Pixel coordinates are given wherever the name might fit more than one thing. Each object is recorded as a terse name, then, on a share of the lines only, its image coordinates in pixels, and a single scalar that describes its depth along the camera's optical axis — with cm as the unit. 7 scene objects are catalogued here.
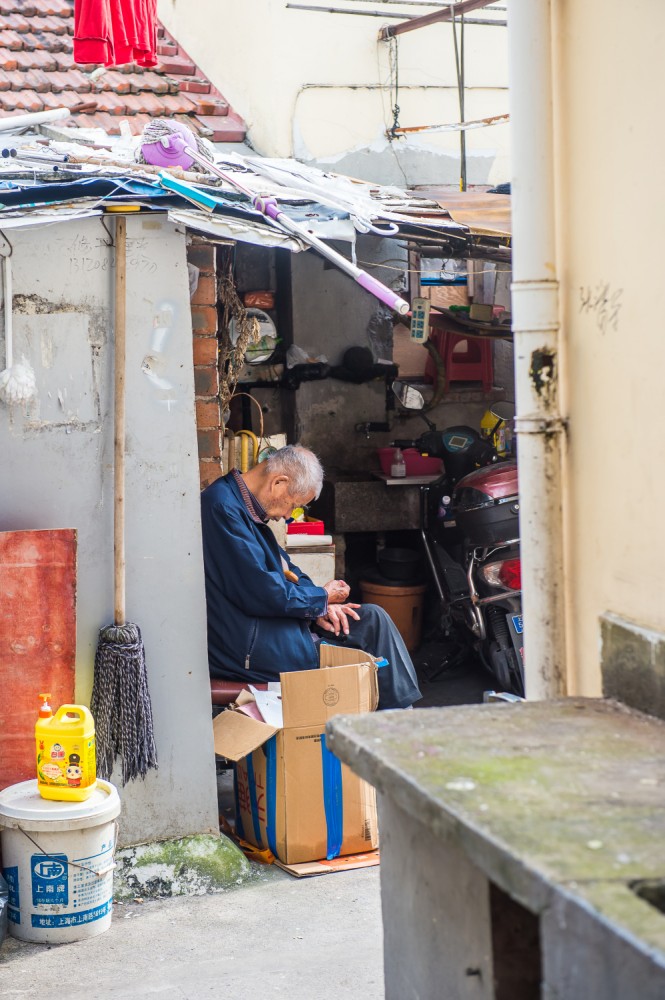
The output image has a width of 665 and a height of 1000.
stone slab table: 317
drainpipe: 552
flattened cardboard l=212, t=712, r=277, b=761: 976
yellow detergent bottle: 847
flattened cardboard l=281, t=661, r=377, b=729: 975
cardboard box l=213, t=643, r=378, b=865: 977
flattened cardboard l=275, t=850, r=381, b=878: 970
